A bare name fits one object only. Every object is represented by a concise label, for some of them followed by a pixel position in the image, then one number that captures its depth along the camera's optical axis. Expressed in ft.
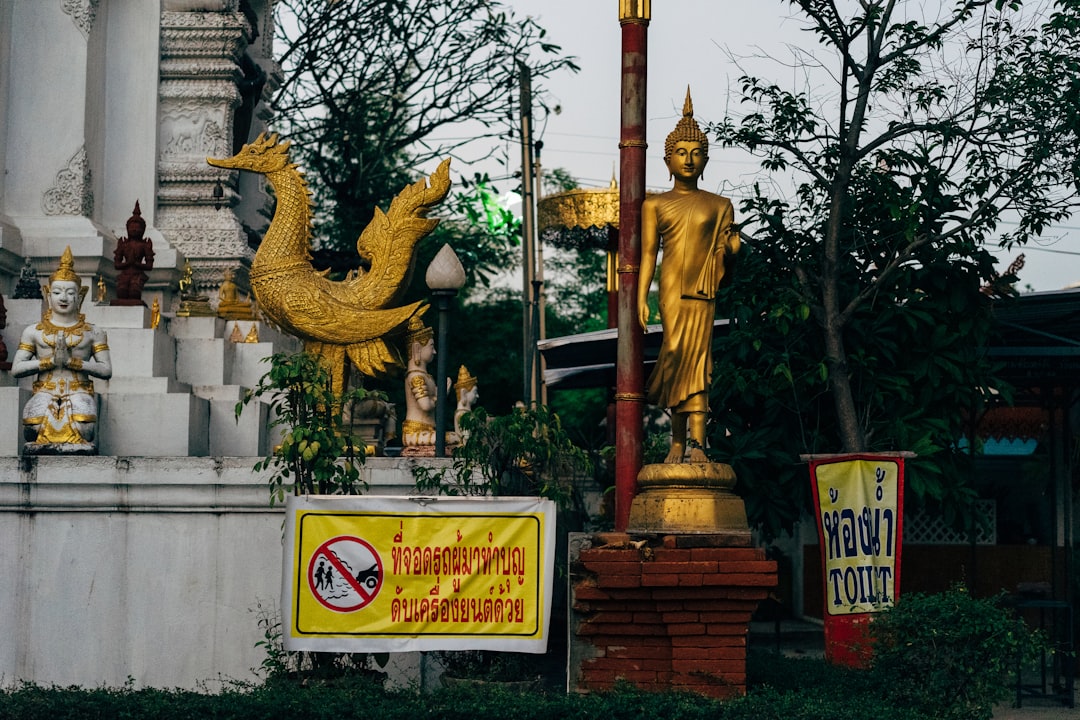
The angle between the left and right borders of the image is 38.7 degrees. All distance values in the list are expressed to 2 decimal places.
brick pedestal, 27.22
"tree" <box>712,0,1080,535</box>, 37.78
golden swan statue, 38.88
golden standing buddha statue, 29.07
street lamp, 36.60
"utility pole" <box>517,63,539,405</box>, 73.10
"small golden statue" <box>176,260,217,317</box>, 44.88
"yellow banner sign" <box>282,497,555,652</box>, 27.48
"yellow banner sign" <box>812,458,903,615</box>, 33.58
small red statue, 42.52
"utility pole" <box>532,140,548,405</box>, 75.56
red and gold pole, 29.60
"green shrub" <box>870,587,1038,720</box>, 27.99
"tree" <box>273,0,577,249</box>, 75.46
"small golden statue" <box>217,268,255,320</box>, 47.11
